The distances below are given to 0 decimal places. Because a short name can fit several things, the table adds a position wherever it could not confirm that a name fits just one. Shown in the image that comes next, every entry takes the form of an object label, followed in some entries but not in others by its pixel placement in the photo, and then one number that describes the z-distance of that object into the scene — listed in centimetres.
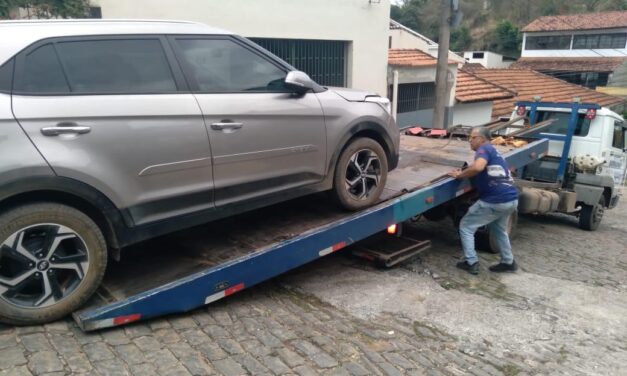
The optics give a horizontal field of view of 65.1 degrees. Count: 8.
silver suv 286
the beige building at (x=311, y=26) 839
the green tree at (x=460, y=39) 5166
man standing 567
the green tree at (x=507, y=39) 4788
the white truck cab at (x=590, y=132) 856
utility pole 1165
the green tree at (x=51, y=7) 630
